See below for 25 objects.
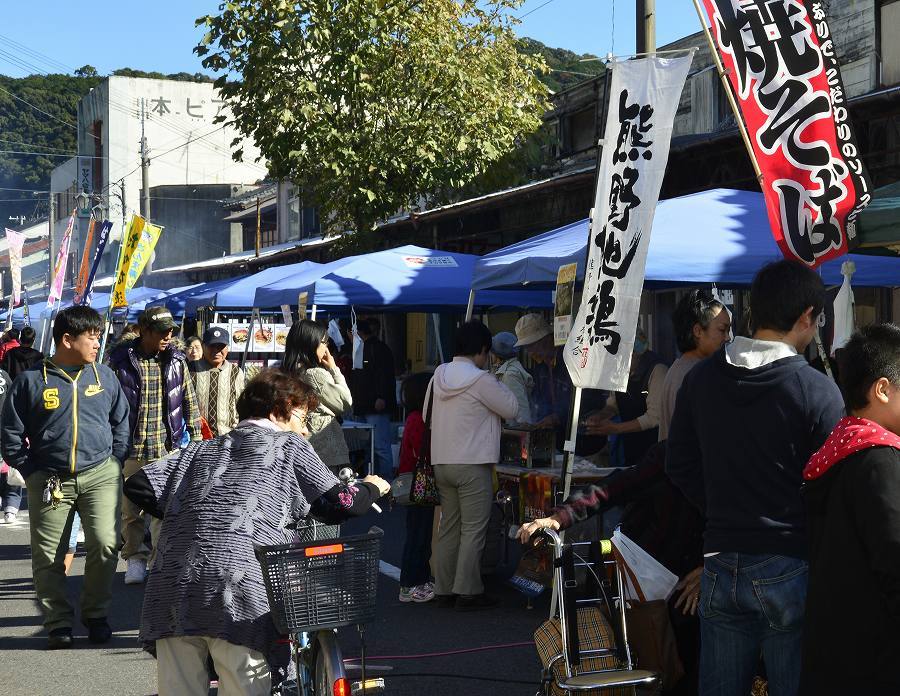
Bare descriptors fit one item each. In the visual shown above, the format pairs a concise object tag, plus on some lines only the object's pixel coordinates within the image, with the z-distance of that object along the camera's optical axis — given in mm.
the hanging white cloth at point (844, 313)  6082
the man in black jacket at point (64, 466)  6719
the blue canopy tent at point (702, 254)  7637
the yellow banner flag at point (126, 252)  13781
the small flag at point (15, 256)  26188
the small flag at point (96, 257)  15452
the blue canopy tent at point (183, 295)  18603
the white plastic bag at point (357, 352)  12563
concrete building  52562
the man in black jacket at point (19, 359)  13045
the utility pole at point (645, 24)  9461
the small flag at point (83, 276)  17712
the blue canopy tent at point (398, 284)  12320
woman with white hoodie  7387
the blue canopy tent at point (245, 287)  15488
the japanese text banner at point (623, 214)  5898
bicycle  3721
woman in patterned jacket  3961
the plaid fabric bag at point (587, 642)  4273
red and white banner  5281
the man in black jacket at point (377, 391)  12562
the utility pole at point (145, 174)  38788
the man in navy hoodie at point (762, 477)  3252
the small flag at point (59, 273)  21484
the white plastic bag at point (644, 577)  4305
